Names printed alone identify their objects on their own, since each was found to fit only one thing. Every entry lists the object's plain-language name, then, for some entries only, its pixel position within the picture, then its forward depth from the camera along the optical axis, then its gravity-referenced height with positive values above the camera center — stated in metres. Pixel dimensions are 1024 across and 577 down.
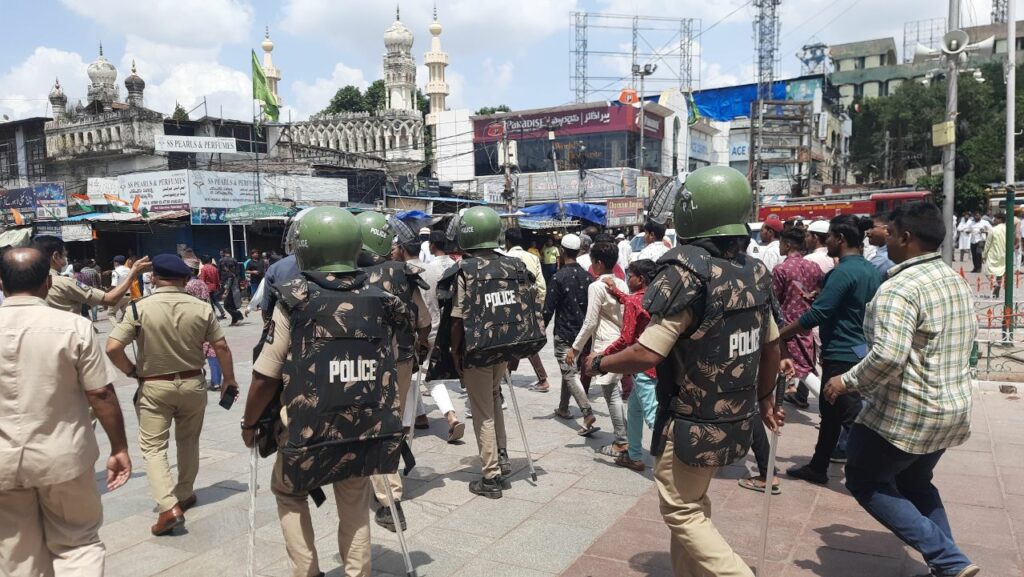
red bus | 26.94 -0.20
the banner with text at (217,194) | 24.44 +0.79
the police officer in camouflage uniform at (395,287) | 4.46 -0.46
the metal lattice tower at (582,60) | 44.38 +9.01
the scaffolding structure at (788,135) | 45.39 +4.23
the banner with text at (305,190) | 27.12 +0.96
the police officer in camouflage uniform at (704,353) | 2.85 -0.59
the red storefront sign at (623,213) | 27.83 -0.26
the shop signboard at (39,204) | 25.73 +0.63
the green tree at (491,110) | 64.44 +8.95
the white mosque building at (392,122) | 51.94 +6.68
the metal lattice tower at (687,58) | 49.88 +10.47
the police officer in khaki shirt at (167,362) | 4.46 -0.89
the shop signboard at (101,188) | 26.20 +1.15
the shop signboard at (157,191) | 24.50 +0.96
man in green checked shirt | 3.27 -0.83
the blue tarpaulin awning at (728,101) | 58.03 +8.30
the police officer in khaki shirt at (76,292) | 5.34 -0.54
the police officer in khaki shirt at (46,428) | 2.88 -0.84
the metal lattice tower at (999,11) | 48.87 +12.75
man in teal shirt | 4.72 -0.73
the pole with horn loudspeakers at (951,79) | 9.24 +1.58
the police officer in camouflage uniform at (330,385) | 2.95 -0.71
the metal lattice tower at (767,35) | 49.34 +11.33
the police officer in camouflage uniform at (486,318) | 4.78 -0.72
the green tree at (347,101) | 69.00 +10.71
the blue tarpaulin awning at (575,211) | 28.00 -0.14
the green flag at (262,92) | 29.34 +5.01
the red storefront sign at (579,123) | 37.88 +4.53
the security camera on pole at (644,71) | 31.03 +5.80
